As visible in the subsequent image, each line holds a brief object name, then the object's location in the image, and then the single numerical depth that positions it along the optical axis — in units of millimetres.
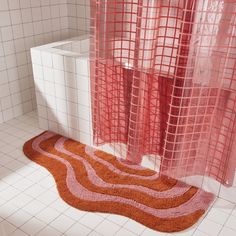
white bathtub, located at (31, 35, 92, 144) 2002
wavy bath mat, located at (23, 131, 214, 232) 1632
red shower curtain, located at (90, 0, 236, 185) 1347
